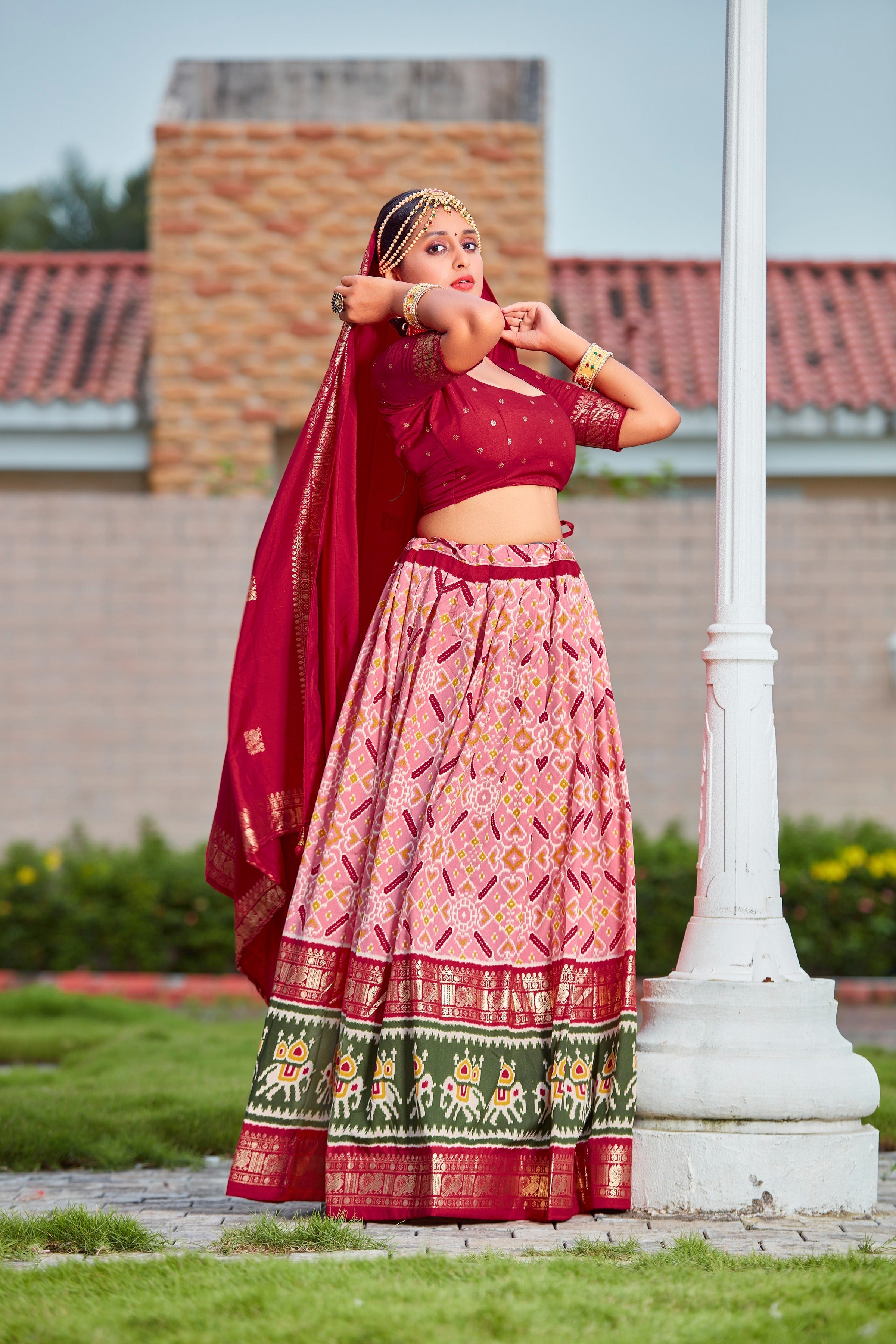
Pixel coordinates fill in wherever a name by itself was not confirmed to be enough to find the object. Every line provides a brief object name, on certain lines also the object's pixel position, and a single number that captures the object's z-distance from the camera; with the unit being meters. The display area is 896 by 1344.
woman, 5.77
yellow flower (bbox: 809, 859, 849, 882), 14.61
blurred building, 15.44
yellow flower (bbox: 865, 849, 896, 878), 14.67
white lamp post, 5.80
